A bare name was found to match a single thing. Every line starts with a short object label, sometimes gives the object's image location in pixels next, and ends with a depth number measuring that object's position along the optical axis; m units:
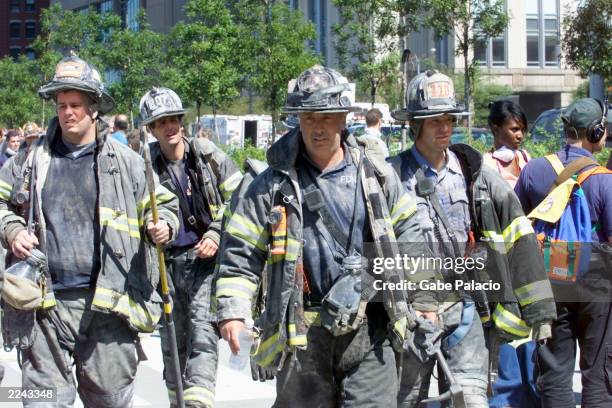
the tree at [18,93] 55.50
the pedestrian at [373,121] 13.72
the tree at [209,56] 30.44
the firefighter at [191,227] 7.30
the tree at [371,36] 28.13
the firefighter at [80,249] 5.68
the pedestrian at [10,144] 18.73
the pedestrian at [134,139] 12.42
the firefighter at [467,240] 5.84
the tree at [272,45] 29.61
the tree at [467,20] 26.06
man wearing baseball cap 6.70
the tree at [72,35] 43.91
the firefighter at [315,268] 4.92
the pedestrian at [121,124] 15.62
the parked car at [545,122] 20.56
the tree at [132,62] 40.16
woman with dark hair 8.03
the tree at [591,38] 20.92
